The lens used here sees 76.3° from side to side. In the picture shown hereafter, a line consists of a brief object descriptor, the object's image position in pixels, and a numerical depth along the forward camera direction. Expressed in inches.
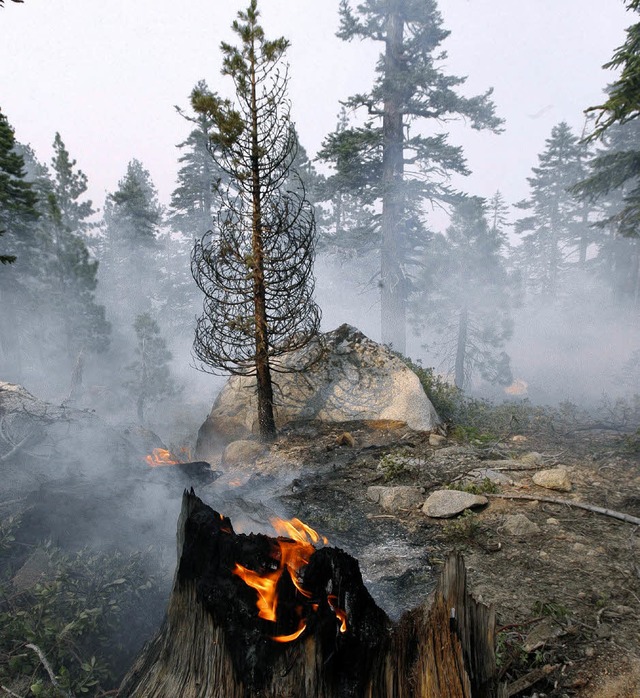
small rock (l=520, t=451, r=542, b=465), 302.1
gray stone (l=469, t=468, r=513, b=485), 272.3
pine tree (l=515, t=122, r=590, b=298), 1625.2
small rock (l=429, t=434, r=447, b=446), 375.6
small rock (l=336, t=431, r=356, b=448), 404.7
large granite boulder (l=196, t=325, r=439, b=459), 442.3
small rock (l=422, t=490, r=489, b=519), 241.2
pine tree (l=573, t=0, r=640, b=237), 367.9
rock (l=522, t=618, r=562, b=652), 130.6
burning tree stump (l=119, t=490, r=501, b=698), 94.3
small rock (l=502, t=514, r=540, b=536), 212.7
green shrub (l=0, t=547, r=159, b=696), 136.1
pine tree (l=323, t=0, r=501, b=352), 784.9
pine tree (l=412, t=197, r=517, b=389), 1085.1
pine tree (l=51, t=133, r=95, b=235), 1018.1
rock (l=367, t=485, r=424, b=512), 264.4
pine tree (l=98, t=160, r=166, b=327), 1211.2
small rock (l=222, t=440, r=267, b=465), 416.2
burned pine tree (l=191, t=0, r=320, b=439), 382.0
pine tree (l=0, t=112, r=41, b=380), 854.1
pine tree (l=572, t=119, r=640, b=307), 1234.2
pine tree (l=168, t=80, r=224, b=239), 1156.5
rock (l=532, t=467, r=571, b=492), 256.7
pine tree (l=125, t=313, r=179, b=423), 890.1
